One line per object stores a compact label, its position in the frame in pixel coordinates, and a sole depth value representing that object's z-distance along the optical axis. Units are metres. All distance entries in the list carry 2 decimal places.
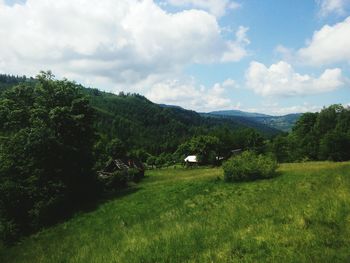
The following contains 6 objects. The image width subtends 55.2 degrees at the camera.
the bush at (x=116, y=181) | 52.72
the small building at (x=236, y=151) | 155.09
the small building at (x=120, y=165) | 76.94
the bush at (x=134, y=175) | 68.79
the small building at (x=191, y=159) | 131.44
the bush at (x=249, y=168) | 36.12
